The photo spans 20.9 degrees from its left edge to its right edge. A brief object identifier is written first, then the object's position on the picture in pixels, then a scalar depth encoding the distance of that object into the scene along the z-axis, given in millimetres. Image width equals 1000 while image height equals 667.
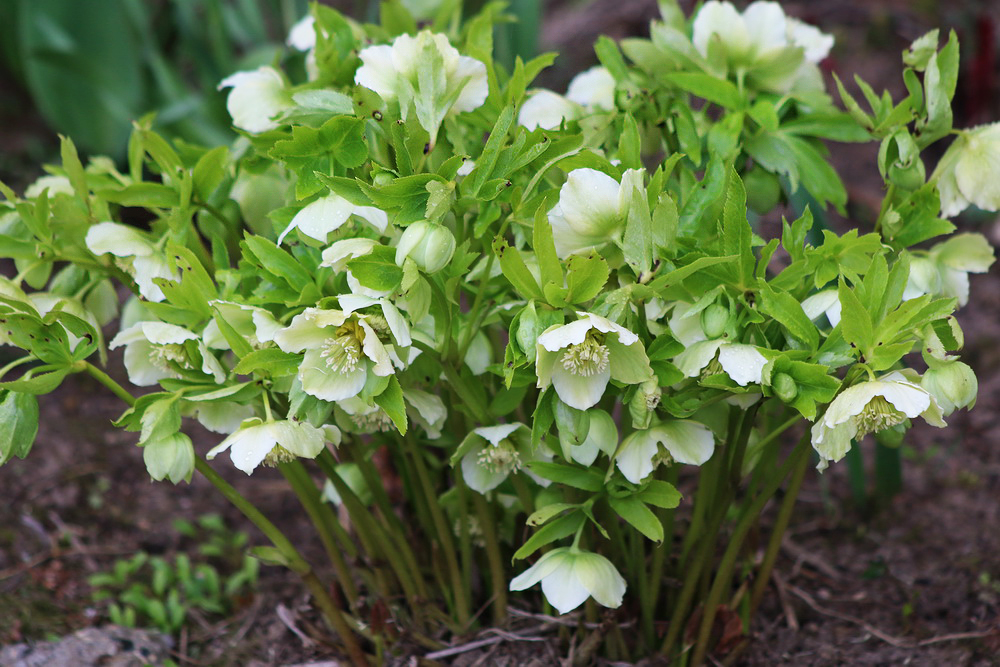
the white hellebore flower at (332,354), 1361
